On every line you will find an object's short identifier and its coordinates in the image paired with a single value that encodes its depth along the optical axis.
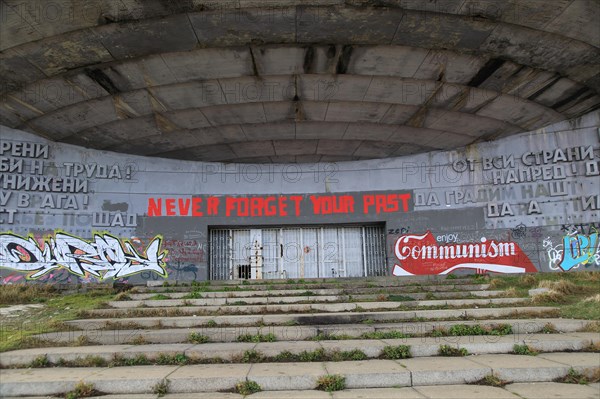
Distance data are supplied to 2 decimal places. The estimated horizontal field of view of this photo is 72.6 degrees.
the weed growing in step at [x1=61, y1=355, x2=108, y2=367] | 6.09
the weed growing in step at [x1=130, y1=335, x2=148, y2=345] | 7.07
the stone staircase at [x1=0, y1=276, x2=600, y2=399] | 5.21
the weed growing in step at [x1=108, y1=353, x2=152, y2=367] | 6.12
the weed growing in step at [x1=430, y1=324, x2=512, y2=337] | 7.14
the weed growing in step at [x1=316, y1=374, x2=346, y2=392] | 5.13
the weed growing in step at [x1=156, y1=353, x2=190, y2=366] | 6.14
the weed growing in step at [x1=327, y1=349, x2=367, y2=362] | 6.14
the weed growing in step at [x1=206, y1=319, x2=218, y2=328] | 7.97
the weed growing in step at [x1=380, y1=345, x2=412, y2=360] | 6.20
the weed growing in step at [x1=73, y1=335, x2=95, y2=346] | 6.97
